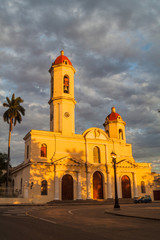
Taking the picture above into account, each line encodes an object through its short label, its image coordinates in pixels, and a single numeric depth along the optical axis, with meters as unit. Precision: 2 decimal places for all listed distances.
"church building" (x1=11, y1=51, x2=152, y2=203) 37.25
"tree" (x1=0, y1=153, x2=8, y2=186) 44.54
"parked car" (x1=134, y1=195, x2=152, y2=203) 36.09
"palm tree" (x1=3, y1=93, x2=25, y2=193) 42.53
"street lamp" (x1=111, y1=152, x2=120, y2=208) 21.34
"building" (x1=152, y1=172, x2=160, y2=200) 46.09
